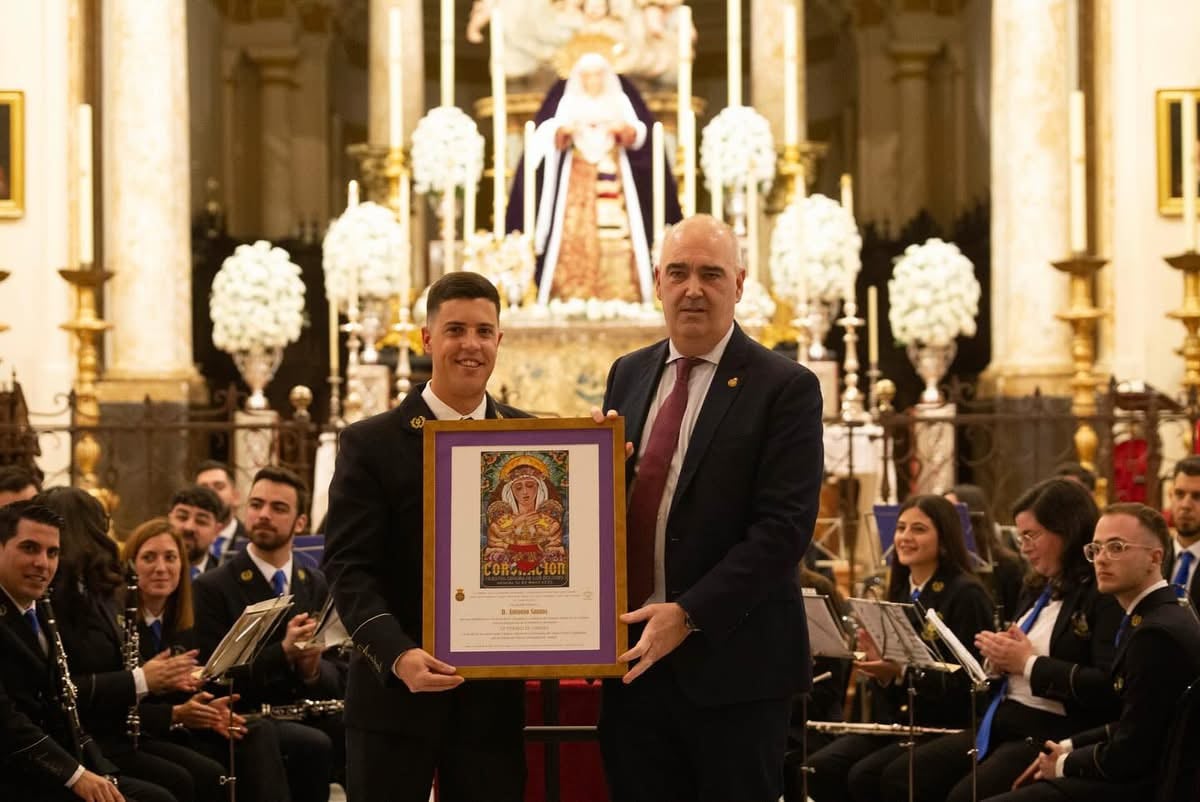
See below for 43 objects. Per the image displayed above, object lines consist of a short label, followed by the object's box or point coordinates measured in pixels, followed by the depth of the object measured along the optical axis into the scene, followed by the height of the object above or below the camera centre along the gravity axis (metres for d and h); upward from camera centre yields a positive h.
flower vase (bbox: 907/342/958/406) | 13.32 +0.33
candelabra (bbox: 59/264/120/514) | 9.75 +0.26
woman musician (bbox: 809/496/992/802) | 6.30 -0.74
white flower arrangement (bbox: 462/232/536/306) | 13.48 +1.03
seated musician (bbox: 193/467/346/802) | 6.50 -0.65
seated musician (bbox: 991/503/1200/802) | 5.16 -0.72
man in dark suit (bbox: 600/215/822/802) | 3.98 -0.29
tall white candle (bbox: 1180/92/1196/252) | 9.22 +1.07
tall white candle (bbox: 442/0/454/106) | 13.43 +2.51
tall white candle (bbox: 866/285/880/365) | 12.55 +0.56
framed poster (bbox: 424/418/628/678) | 3.92 -0.28
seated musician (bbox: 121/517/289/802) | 6.13 -0.73
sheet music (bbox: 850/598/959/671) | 5.60 -0.67
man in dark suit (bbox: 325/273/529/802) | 4.06 -0.38
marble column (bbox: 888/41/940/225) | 18.33 +2.70
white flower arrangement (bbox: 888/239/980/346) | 13.20 +0.76
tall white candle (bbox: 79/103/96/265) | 9.53 +1.12
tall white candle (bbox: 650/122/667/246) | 13.64 +1.61
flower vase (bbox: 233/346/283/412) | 12.64 +0.32
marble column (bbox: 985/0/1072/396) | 13.56 +1.48
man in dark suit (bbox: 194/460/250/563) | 8.89 -0.44
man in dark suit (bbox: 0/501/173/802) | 5.06 -0.72
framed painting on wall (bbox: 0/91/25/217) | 13.36 +1.80
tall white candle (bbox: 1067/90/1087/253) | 9.43 +1.16
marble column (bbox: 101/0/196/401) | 13.67 +1.49
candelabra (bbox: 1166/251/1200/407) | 9.32 +0.41
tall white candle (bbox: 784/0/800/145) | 12.23 +2.22
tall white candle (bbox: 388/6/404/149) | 11.59 +2.15
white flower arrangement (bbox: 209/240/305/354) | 13.20 +0.78
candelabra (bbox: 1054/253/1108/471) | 9.55 +0.31
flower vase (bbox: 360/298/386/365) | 11.96 +0.51
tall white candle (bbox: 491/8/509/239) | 13.52 +2.11
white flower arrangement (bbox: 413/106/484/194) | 13.99 +1.89
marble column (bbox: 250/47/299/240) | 18.77 +2.71
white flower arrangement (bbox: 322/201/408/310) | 13.09 +1.09
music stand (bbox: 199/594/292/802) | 5.53 -0.64
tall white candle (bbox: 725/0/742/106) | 13.23 +2.41
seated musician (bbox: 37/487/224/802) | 5.63 -0.73
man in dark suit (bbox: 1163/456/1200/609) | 6.95 -0.42
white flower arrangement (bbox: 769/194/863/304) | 13.39 +1.09
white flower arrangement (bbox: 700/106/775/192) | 13.93 +1.89
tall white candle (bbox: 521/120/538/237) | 13.70 +1.60
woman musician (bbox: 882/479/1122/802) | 5.63 -0.75
